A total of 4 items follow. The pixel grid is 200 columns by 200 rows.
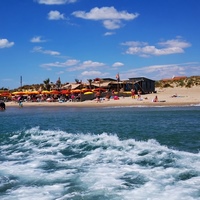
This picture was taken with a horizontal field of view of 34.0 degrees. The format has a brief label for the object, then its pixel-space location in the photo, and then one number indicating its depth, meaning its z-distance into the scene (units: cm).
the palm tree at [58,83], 7886
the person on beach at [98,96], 5492
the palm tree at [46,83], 8502
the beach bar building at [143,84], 6632
